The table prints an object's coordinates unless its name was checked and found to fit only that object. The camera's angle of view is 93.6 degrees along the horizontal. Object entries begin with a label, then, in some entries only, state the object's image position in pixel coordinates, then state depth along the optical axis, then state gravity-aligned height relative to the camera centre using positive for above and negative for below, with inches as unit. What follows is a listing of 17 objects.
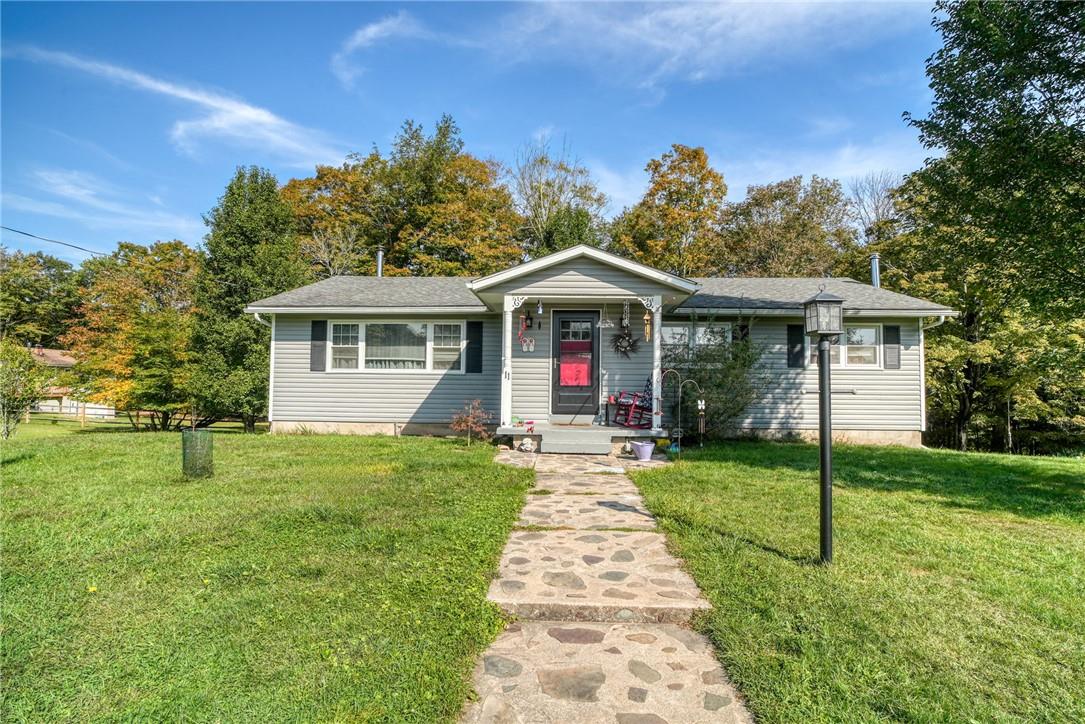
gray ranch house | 395.9 +16.9
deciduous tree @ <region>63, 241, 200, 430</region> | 514.0 +12.7
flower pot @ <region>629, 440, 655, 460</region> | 309.1 -42.3
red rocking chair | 373.8 -21.2
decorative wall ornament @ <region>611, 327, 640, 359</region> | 393.1 +28.2
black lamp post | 134.0 +6.1
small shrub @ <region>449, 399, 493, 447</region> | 356.8 -31.2
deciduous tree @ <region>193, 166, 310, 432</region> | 480.1 +92.5
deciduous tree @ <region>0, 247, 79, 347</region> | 1128.8 +184.8
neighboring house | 932.9 -56.8
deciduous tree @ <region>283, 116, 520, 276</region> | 843.4 +299.2
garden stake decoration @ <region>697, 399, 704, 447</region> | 325.7 -27.4
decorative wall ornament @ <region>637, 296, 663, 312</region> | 342.3 +51.5
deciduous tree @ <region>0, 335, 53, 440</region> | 352.8 -7.1
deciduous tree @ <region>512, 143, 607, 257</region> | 852.0 +324.9
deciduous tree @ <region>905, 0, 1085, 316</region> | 231.1 +120.4
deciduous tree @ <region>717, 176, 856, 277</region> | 828.0 +253.8
